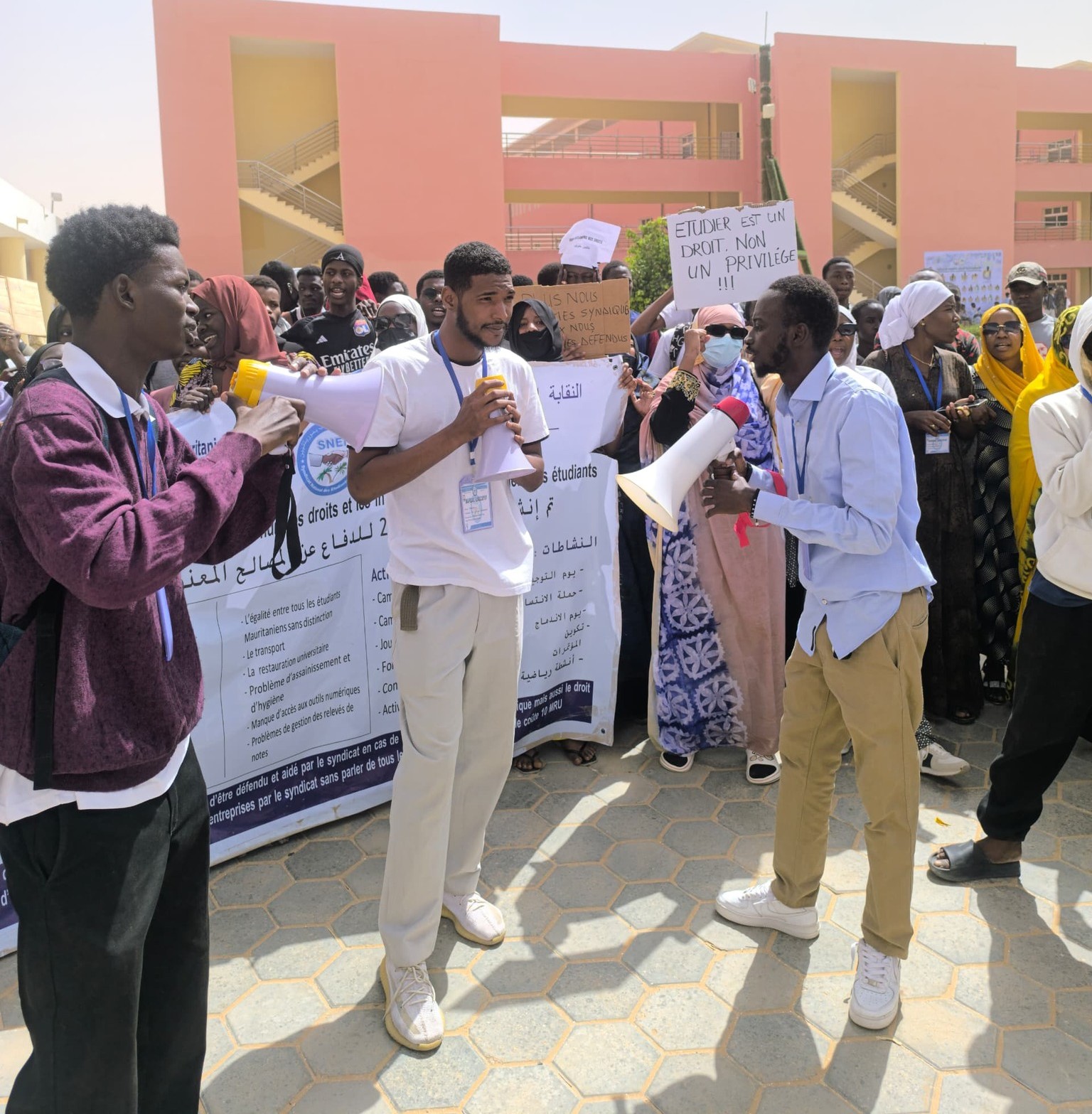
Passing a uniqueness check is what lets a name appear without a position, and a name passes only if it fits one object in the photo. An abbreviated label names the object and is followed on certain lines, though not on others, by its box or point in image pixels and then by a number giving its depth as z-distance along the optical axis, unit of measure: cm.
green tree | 2297
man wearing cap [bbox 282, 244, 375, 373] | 491
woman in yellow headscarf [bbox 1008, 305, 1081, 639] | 374
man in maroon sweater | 143
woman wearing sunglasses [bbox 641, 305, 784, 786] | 390
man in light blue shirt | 235
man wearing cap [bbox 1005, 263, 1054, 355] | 560
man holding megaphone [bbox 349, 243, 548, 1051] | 246
